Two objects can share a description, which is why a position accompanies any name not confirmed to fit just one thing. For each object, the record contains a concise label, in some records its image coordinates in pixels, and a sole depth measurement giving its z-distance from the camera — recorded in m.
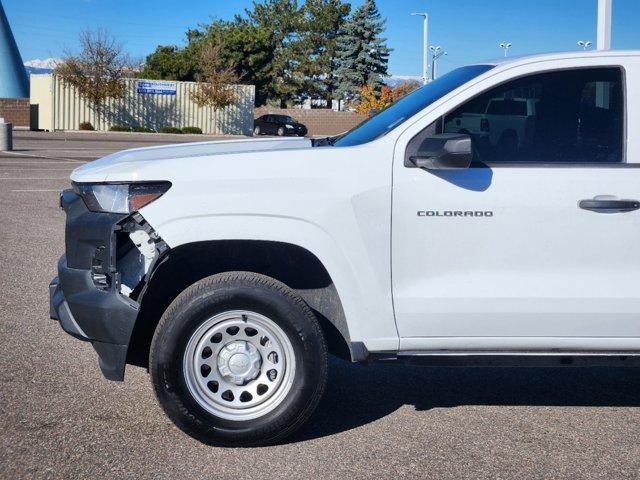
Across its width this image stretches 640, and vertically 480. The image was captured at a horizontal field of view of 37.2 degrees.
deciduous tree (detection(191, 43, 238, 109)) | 67.50
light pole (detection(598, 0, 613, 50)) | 10.75
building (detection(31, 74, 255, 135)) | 62.09
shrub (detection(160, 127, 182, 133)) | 62.81
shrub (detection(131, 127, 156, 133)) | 63.11
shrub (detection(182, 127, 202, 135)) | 63.78
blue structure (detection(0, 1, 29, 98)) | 65.50
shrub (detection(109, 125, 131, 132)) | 61.62
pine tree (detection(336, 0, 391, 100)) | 78.56
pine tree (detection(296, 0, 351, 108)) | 86.00
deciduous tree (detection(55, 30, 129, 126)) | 61.41
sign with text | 65.38
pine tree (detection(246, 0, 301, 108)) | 86.56
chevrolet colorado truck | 4.89
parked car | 64.75
